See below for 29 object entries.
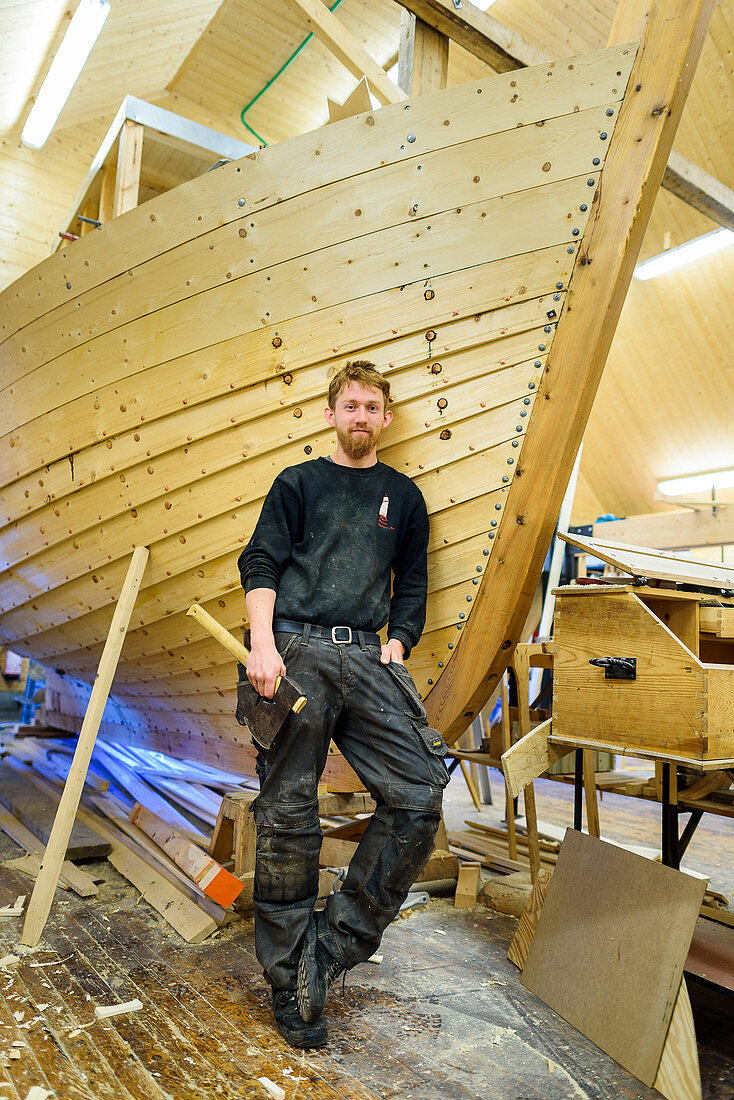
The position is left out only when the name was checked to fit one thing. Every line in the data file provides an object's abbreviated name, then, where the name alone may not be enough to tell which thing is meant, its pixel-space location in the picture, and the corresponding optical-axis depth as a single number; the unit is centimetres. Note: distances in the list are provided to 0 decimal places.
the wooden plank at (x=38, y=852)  243
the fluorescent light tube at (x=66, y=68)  479
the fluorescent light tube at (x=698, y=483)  802
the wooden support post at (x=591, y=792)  255
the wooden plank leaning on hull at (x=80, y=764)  205
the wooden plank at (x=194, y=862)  214
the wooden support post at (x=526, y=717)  254
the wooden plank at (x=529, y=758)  172
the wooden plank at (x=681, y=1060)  144
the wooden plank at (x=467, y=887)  257
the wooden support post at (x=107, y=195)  348
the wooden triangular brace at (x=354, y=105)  215
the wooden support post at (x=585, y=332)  179
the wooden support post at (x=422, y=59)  241
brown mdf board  157
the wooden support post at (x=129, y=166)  319
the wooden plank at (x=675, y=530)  569
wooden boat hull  191
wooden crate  154
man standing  167
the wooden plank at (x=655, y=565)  171
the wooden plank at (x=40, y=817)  270
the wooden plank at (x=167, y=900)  214
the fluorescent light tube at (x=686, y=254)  641
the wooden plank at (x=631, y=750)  151
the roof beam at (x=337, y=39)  256
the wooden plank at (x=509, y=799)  279
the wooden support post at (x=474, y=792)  430
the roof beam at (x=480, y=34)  233
